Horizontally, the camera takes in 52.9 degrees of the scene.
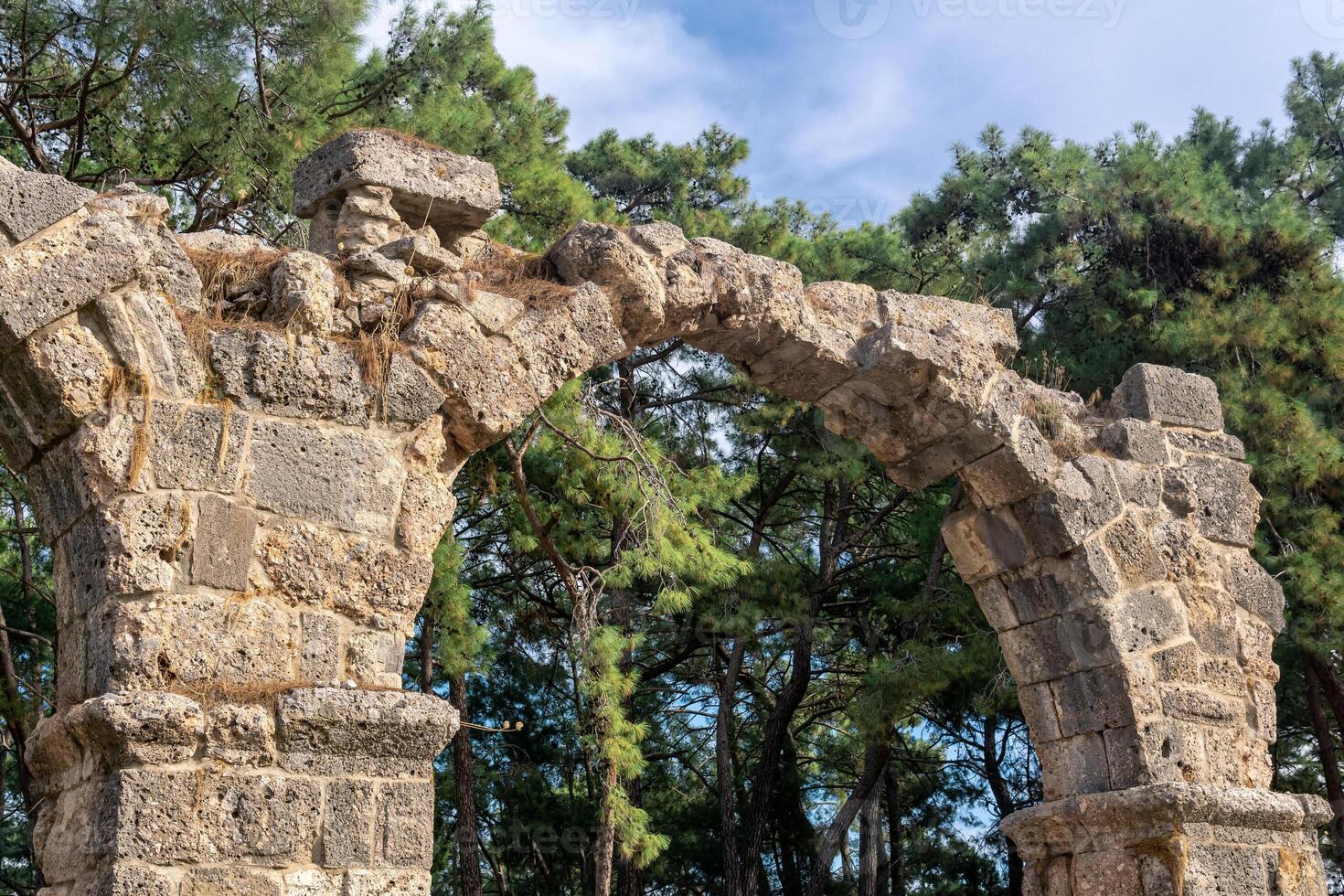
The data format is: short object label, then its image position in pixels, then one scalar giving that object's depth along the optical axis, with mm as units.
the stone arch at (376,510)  3664
